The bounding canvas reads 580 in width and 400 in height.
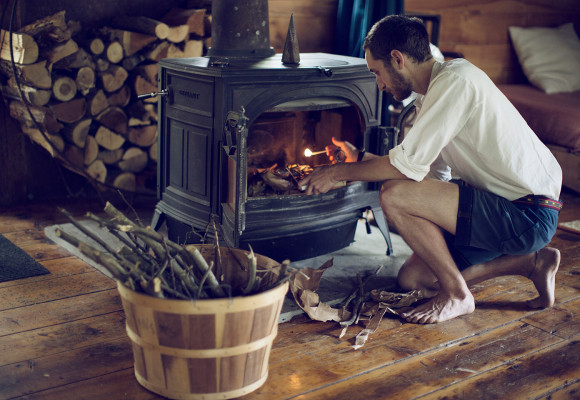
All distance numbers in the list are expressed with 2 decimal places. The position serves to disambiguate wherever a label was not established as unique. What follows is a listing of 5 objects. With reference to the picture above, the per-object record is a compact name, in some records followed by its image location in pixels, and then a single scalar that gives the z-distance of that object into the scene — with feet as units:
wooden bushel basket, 5.32
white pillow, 14.99
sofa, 13.23
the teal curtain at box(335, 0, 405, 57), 10.53
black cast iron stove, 7.84
